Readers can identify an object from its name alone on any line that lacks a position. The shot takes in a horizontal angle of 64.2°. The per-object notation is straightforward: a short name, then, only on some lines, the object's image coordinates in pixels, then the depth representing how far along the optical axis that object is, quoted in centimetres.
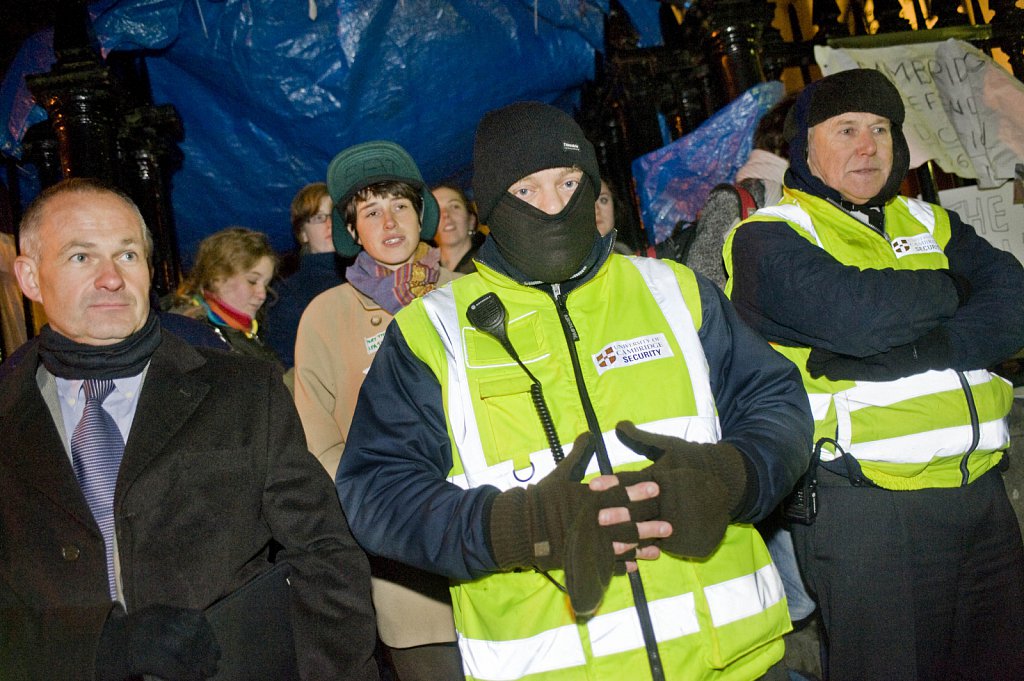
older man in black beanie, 251
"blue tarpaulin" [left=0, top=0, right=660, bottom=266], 453
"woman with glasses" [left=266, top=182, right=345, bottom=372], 416
